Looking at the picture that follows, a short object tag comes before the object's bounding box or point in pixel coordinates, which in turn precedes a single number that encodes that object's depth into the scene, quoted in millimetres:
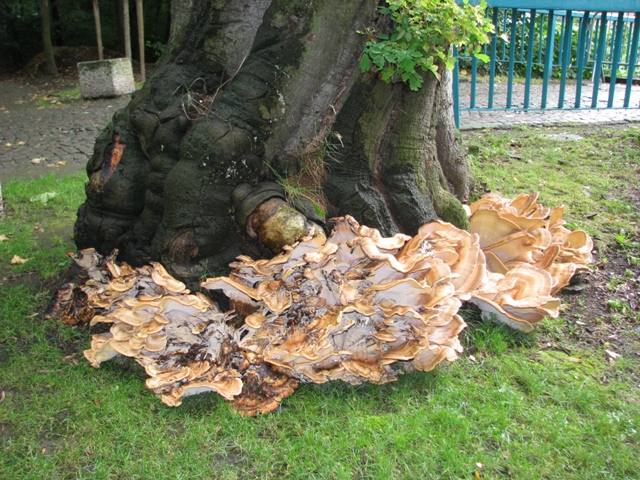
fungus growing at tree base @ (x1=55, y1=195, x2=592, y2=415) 3256
